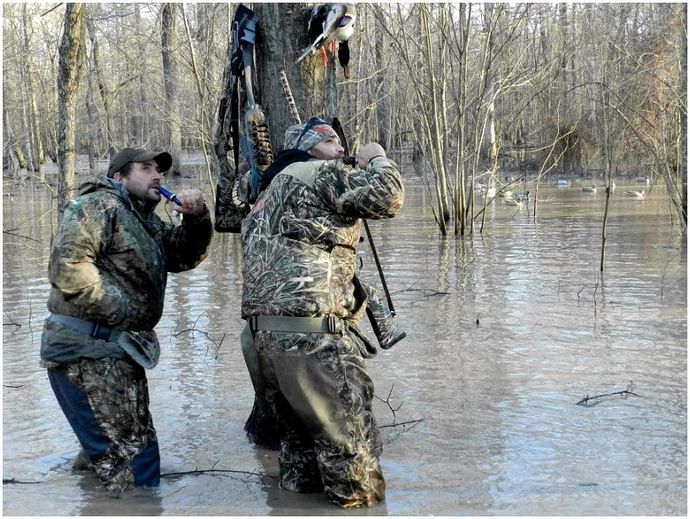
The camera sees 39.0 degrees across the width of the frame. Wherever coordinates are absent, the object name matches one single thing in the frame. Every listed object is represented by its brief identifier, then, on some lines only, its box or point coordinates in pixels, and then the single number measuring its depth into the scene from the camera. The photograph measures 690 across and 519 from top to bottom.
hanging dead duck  5.45
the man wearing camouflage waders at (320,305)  4.23
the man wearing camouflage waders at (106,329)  4.46
